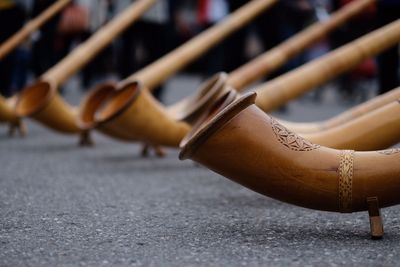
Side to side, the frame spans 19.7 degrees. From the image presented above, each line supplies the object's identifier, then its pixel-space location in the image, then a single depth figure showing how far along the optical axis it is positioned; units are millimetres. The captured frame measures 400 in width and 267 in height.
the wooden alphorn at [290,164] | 2758
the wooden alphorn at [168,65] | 5177
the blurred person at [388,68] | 6162
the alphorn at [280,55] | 5111
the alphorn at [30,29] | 7009
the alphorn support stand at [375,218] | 2758
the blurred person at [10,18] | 8368
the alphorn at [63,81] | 6008
